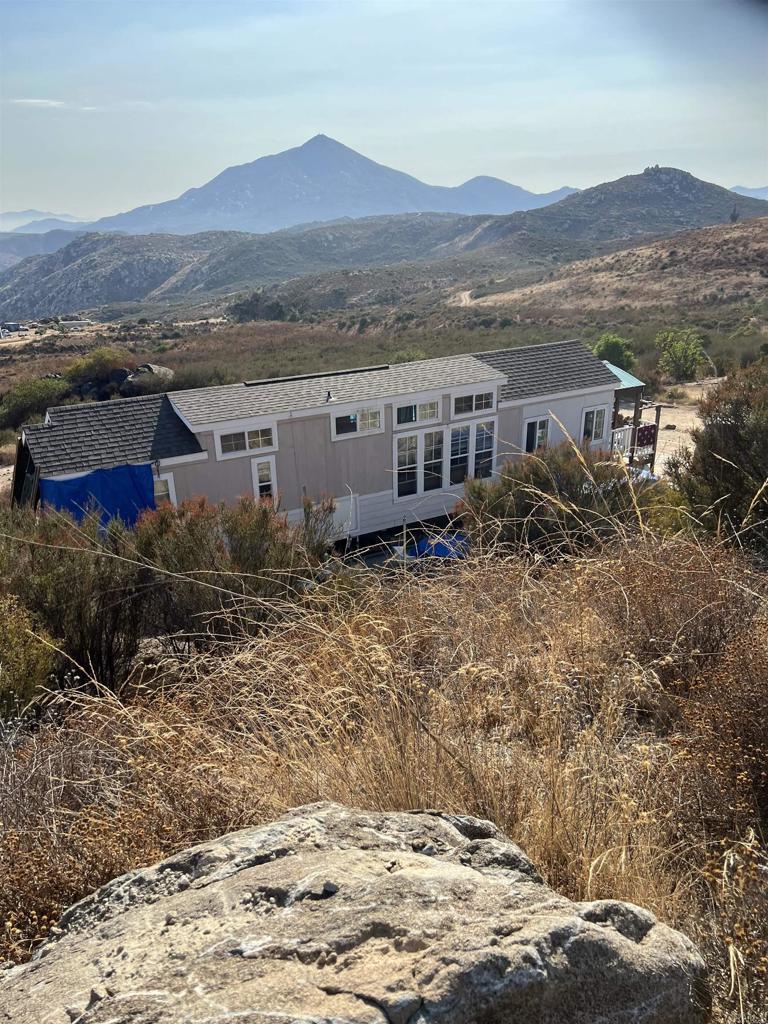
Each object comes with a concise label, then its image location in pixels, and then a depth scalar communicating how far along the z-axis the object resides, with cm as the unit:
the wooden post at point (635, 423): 1772
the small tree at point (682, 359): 3195
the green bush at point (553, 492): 890
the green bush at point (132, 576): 528
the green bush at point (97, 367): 3388
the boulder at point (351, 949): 121
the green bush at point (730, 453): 779
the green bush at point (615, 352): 3297
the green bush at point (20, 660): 404
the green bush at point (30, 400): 3153
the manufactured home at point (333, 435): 1226
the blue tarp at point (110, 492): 1169
